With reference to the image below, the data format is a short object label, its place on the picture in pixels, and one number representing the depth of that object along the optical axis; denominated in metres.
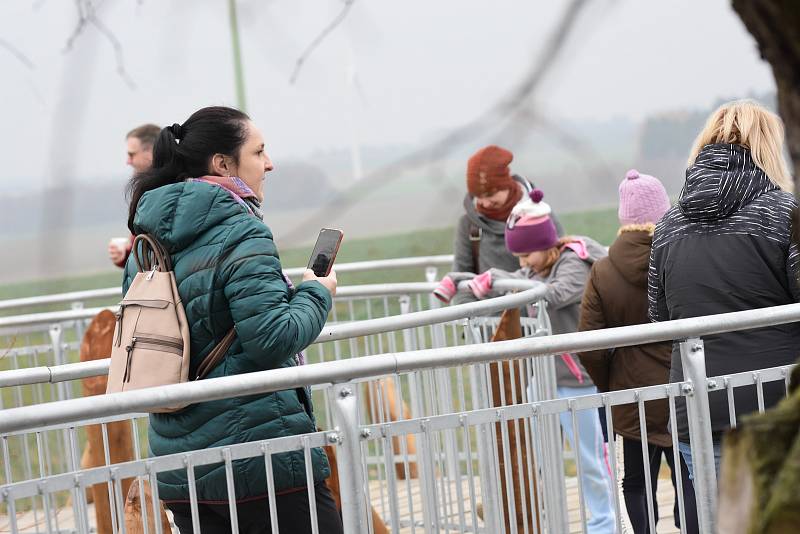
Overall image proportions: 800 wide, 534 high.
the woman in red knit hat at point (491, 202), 11.09
